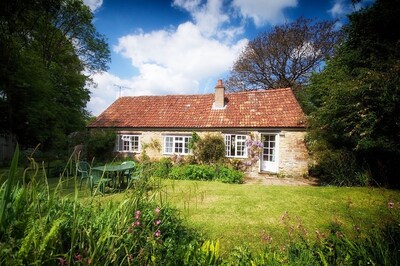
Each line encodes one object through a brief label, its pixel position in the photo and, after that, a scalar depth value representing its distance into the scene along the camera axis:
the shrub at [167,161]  13.14
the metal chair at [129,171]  8.56
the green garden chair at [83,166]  8.37
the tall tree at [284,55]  22.42
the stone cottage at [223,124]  13.36
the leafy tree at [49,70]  11.92
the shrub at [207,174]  10.85
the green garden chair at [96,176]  7.29
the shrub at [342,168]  9.76
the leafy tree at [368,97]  8.02
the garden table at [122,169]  8.02
